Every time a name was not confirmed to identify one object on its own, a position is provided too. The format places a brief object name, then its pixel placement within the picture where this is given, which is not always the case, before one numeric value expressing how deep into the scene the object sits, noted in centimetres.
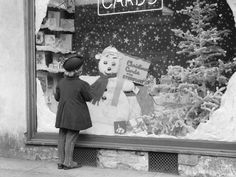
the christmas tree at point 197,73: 584
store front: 581
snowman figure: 649
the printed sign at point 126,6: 630
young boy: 622
